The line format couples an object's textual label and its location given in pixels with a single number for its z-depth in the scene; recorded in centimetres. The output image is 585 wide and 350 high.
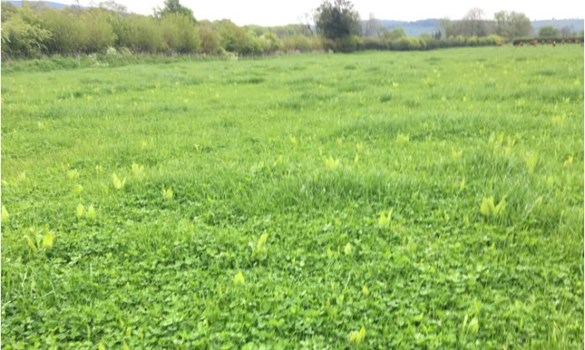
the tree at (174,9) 5016
